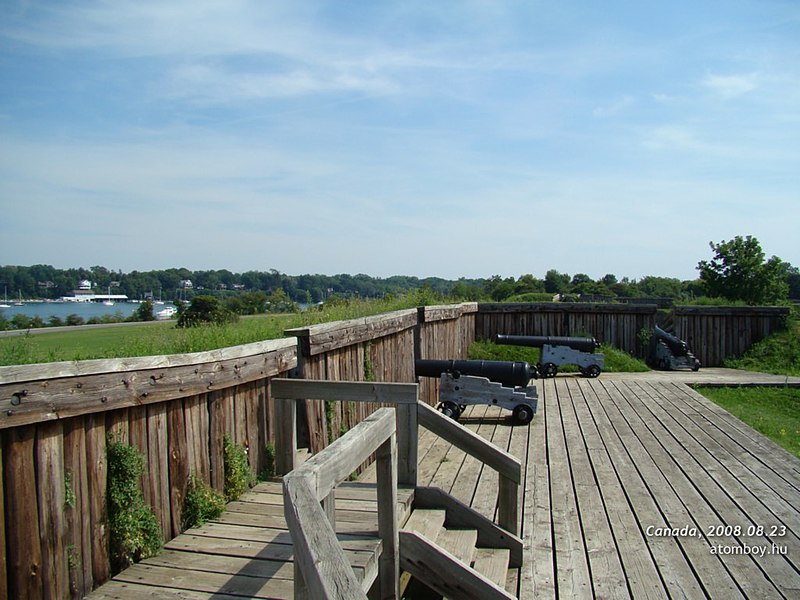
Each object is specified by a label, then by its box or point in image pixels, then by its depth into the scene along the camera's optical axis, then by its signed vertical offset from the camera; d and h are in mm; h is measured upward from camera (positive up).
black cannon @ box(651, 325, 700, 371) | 14789 -1599
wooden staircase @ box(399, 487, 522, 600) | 3936 -1738
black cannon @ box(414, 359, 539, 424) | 9172 -1478
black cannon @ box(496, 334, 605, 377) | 13648 -1487
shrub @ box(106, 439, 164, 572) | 3449 -1150
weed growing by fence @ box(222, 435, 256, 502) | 4469 -1221
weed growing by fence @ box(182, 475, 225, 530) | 4027 -1320
